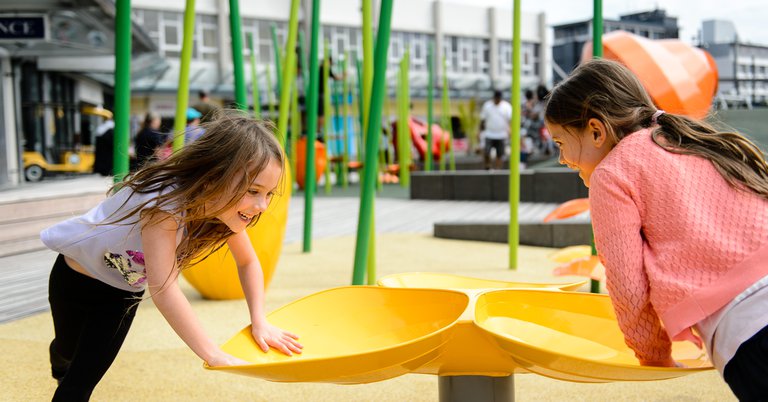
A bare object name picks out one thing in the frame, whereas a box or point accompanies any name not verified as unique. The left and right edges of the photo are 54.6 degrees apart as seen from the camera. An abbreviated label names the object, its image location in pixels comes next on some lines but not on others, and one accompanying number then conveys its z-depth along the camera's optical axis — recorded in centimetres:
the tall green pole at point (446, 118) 1358
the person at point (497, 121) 1066
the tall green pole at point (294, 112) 978
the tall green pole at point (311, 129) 461
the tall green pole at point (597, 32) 335
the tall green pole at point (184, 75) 337
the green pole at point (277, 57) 966
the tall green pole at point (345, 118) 1271
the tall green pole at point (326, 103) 1175
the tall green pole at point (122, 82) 275
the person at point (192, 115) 631
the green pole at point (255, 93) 1106
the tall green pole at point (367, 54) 332
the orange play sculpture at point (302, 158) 1238
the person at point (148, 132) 664
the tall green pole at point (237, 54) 370
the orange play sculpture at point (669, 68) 445
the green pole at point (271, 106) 1238
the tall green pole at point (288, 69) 400
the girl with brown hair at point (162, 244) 144
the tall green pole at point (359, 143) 1122
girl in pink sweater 118
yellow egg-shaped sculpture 349
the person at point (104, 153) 847
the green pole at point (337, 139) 1327
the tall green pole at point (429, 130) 1241
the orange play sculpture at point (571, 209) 361
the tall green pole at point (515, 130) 404
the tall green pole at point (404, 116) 1163
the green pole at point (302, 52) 1023
